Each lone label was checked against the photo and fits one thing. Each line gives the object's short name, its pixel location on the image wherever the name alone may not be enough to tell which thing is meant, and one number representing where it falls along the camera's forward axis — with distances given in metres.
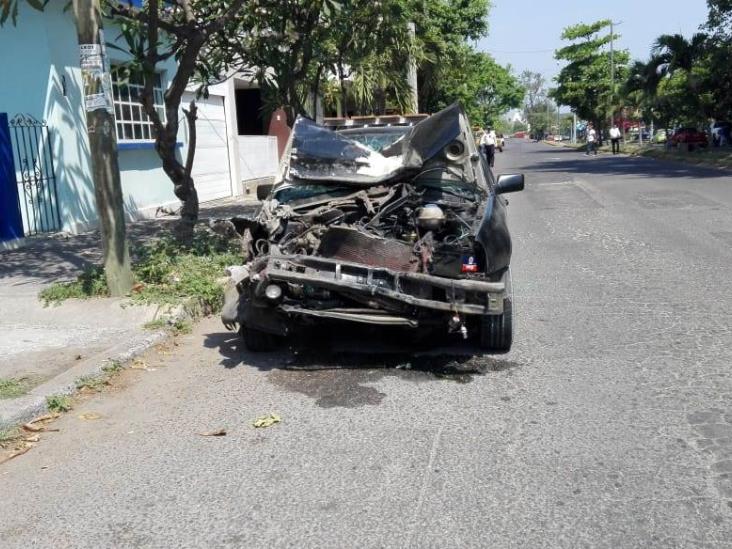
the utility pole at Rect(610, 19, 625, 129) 51.20
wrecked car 5.03
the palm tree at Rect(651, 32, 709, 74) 31.33
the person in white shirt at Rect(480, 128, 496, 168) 27.03
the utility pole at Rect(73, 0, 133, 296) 6.91
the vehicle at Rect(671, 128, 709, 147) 37.44
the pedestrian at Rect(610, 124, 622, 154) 41.56
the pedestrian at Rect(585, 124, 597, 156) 40.69
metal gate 11.09
